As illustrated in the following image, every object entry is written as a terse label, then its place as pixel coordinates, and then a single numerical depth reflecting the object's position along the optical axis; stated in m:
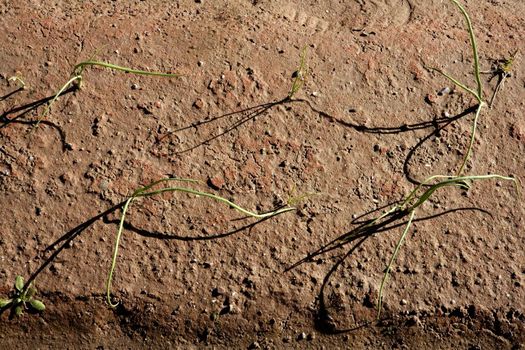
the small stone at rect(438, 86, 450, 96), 2.35
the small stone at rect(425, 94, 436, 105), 2.33
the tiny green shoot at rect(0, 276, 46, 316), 1.97
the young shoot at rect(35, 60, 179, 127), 2.13
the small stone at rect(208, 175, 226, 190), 2.14
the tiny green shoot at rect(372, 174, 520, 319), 1.99
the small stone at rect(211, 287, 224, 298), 2.00
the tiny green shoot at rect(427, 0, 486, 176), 2.16
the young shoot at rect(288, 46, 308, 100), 2.30
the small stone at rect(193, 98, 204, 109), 2.27
